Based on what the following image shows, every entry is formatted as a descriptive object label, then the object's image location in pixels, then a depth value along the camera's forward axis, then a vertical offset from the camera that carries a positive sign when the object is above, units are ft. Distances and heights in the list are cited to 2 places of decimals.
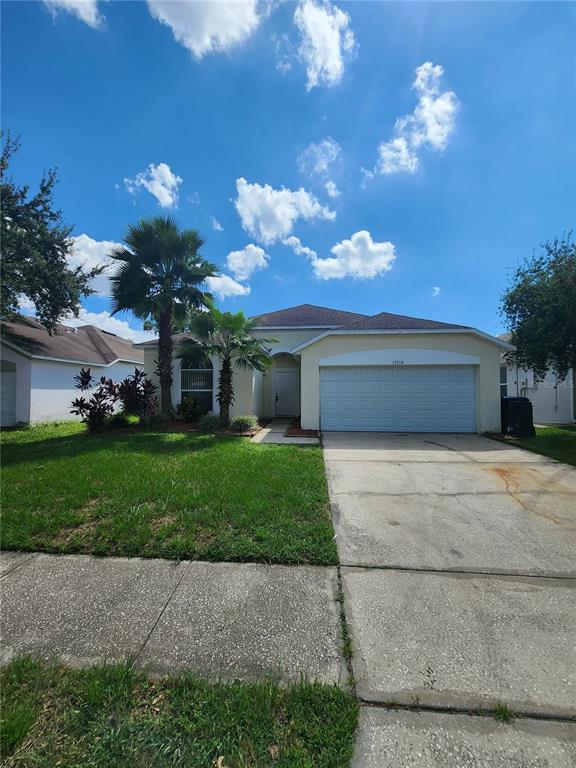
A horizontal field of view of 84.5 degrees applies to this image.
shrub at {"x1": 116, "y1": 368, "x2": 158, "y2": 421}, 36.19 -0.66
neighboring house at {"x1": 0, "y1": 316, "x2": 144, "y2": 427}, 42.78 +3.03
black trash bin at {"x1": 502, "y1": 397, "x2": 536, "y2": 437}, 34.60 -3.01
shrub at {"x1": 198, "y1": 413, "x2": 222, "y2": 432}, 36.28 -3.82
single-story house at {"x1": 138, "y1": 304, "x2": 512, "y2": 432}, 36.42 +1.51
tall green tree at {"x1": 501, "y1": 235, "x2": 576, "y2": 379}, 31.07 +8.20
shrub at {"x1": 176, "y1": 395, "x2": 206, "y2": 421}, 40.75 -2.45
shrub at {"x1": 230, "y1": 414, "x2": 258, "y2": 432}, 36.01 -3.91
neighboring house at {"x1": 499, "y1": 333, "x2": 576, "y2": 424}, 51.13 -0.41
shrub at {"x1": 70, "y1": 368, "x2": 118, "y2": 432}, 34.47 -1.72
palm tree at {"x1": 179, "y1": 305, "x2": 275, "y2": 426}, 34.68 +5.37
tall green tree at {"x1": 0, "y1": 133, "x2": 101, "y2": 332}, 39.60 +17.12
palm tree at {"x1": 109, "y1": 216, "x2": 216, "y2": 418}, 35.86 +13.62
